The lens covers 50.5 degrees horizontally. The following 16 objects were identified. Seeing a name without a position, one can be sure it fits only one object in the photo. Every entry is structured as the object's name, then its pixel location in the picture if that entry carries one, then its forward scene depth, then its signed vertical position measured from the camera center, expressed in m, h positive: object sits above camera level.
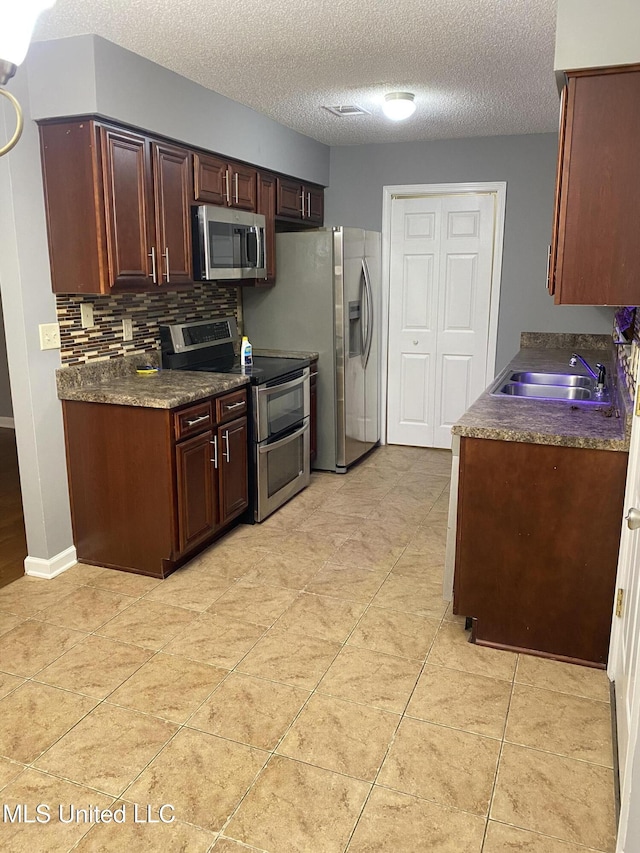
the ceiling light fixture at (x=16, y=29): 0.97 +0.36
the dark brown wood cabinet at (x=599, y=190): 2.05 +0.28
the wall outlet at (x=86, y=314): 3.29 -0.15
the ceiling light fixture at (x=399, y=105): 3.58 +0.92
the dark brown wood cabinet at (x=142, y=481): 3.08 -0.92
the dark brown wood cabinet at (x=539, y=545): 2.39 -0.94
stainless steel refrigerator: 4.45 -0.23
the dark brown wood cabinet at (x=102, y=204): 2.90 +0.34
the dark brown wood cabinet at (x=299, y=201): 4.53 +0.56
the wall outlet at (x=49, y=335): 3.03 -0.24
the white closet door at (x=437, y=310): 5.03 -0.21
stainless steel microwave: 3.56 +0.21
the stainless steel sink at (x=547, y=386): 3.50 -0.55
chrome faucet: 3.34 -0.48
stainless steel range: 3.77 -0.69
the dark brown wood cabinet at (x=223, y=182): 3.56 +0.54
